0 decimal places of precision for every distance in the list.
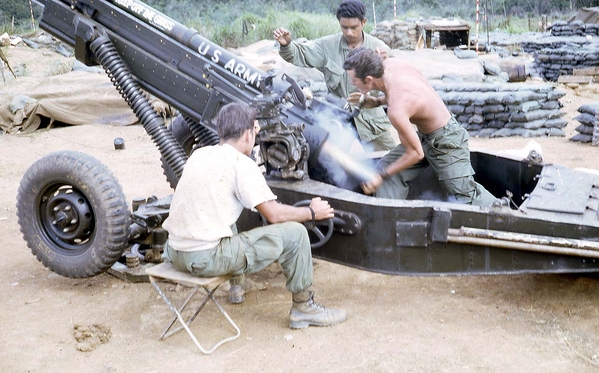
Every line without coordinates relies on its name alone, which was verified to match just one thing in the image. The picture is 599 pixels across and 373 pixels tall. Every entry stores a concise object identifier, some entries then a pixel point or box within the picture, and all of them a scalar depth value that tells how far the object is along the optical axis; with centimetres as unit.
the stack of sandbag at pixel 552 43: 1711
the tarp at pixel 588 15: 2343
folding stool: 398
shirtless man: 455
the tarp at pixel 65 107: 1138
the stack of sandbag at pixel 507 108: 974
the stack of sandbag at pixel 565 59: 1617
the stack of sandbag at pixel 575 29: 1986
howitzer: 405
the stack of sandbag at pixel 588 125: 923
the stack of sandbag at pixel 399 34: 2061
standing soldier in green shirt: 585
